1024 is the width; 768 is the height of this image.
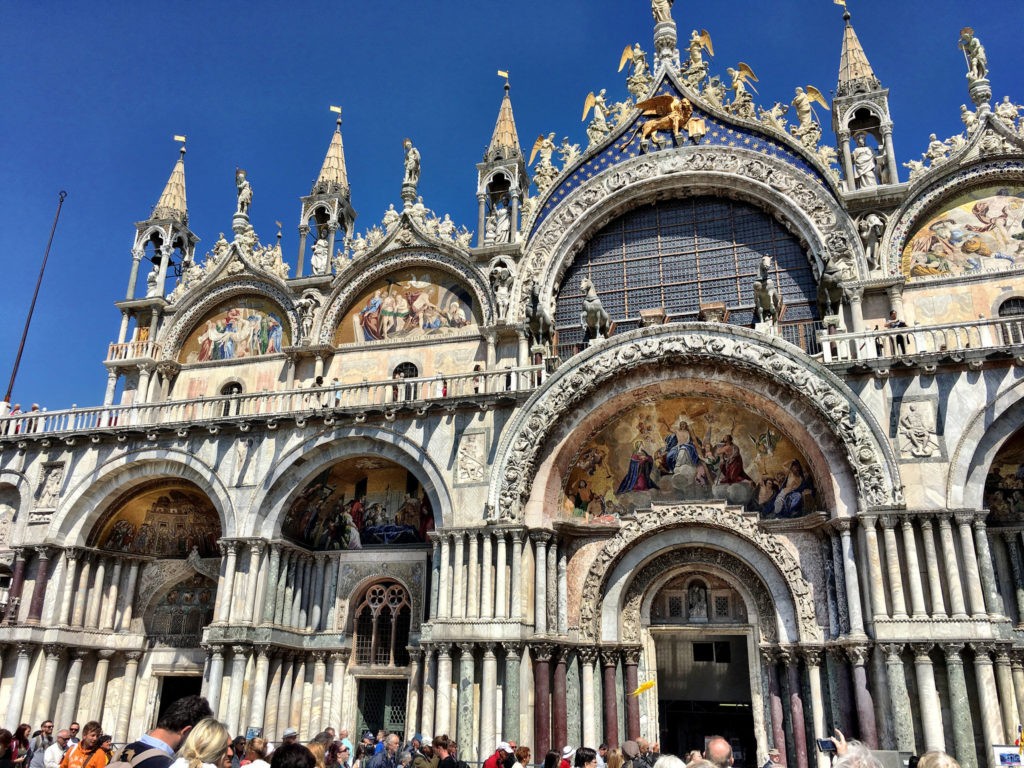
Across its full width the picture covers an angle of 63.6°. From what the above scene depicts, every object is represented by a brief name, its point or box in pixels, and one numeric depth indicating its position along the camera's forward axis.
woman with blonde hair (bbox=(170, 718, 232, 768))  4.84
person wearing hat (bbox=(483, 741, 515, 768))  9.62
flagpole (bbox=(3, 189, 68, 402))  24.58
